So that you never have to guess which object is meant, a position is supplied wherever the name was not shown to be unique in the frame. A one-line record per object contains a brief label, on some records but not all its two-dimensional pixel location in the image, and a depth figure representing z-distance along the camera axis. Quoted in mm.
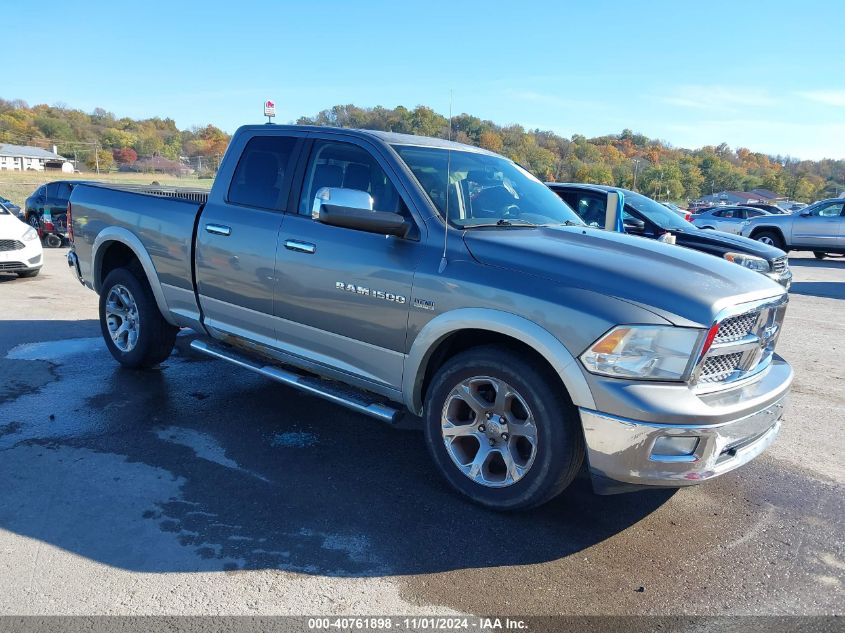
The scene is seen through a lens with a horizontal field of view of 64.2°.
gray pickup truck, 3127
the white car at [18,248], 10539
